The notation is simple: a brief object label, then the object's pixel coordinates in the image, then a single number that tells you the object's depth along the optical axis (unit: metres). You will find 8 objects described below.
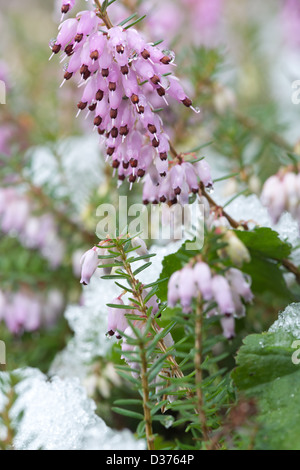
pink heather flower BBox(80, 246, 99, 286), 0.22
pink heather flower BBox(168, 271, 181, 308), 0.21
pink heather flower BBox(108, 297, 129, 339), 0.22
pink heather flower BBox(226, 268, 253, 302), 0.21
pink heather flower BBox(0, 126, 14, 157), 0.40
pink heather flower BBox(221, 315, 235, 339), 0.21
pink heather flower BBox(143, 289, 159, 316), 0.22
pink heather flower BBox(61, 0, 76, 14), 0.22
